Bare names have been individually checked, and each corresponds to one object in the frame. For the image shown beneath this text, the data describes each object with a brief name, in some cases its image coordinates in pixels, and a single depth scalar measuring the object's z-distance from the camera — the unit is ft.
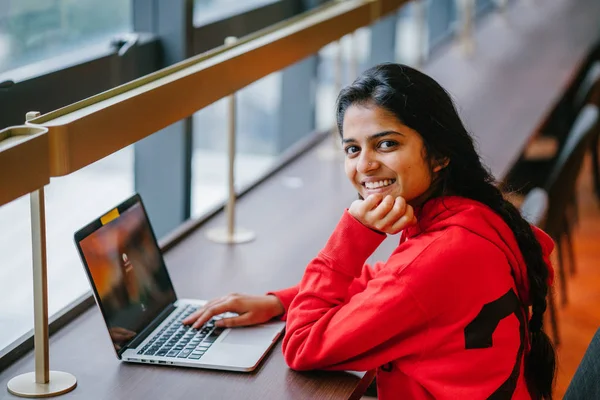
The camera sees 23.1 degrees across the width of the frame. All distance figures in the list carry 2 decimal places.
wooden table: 7.60
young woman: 7.37
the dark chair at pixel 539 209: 10.88
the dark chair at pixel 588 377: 7.56
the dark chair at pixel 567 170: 12.28
